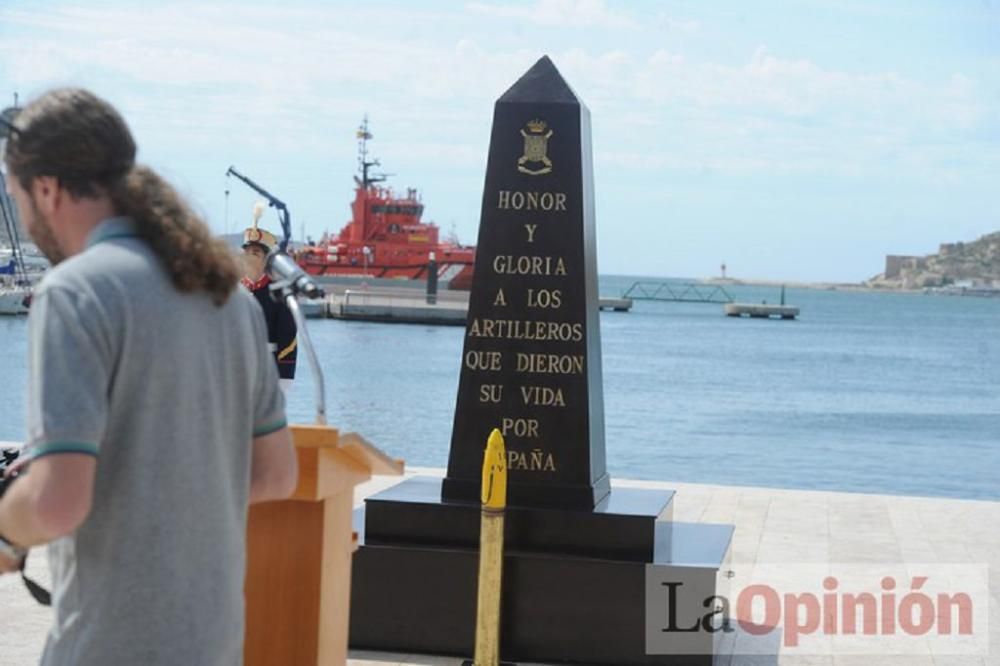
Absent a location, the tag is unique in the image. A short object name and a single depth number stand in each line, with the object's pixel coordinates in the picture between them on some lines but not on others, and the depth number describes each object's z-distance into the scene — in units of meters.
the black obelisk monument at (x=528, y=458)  6.06
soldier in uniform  7.34
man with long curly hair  2.16
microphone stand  3.40
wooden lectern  3.51
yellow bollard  5.66
